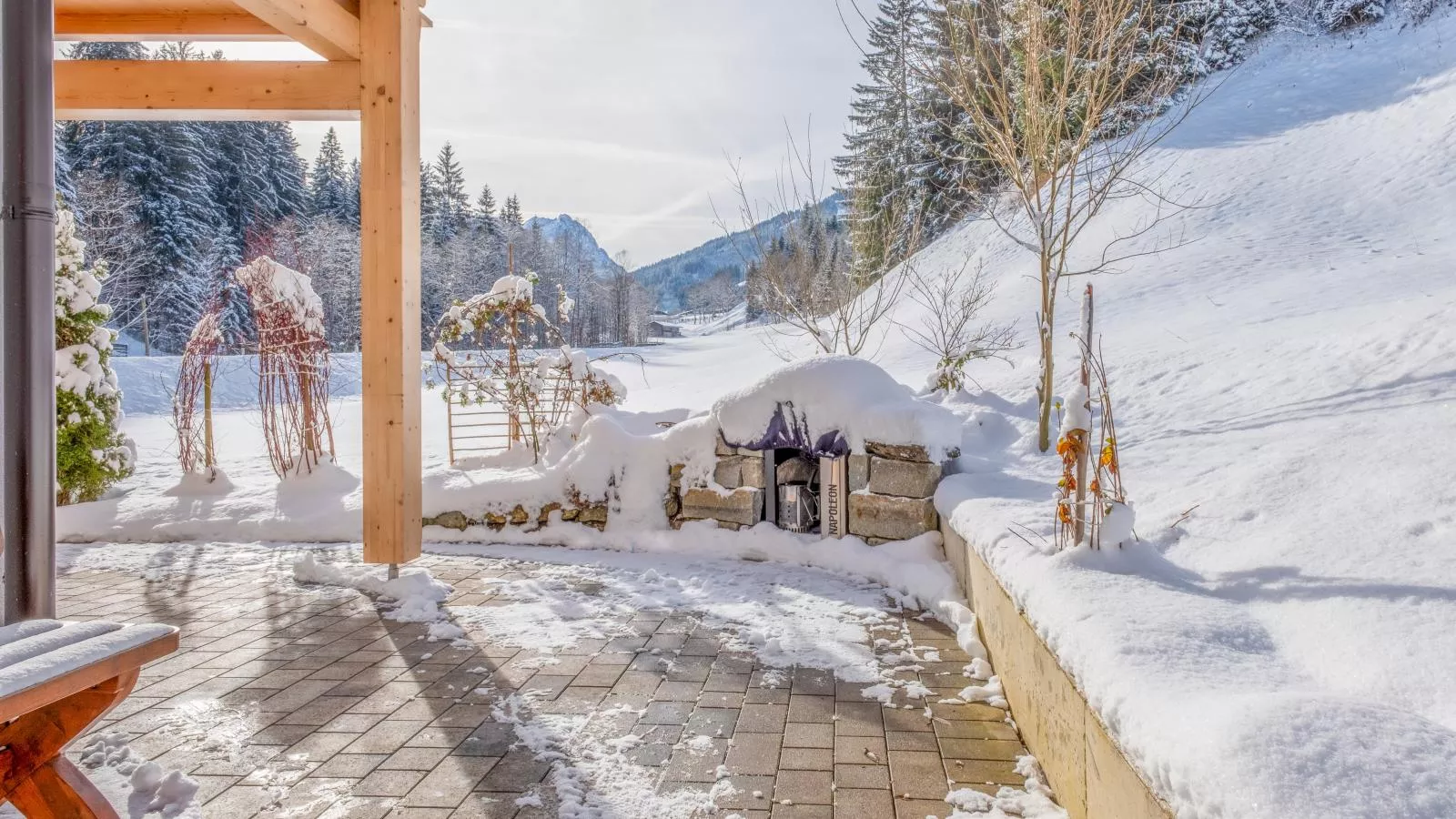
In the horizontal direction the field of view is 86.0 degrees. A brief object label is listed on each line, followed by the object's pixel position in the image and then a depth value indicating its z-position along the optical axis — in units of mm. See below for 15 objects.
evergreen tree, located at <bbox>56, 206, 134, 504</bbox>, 5328
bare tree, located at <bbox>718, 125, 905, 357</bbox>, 6691
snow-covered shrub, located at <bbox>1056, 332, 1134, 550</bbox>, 2172
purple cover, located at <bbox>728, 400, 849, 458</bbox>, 4289
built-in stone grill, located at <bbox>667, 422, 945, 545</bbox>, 4016
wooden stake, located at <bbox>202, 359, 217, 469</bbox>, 5957
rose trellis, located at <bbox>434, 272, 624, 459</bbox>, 5812
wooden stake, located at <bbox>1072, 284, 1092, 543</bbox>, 2266
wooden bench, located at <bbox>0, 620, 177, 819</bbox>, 1399
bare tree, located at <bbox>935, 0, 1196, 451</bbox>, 4246
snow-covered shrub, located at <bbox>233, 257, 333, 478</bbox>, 5879
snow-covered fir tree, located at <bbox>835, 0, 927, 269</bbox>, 5473
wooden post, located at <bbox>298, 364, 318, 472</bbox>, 5844
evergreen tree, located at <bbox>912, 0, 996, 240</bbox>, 14504
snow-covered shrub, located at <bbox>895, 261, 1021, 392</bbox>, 6188
